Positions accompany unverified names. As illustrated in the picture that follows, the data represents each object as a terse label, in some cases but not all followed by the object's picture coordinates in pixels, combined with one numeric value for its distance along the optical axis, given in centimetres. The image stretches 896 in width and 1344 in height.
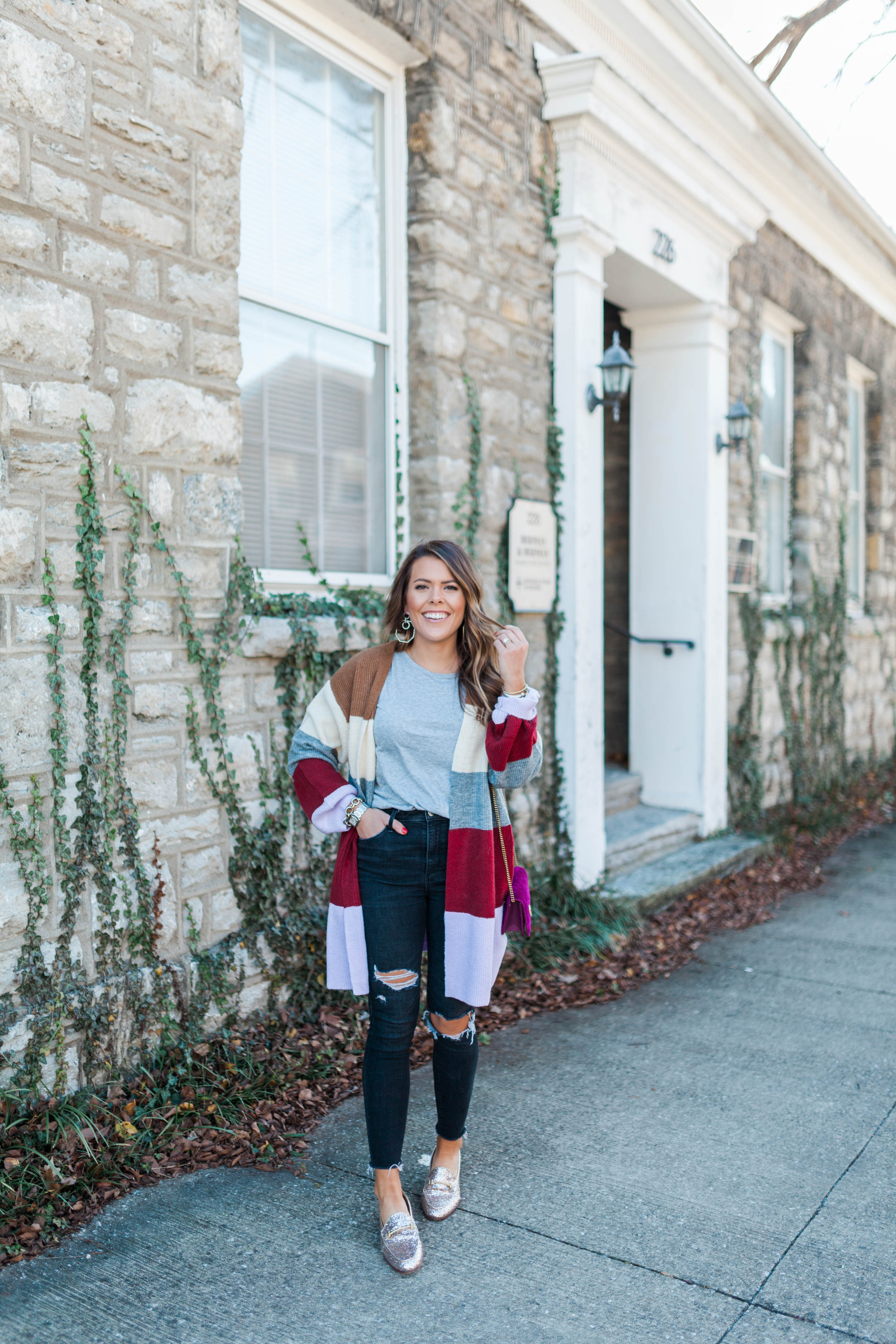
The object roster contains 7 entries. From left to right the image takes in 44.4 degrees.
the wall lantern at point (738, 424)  666
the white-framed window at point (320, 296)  399
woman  260
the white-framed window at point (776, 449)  827
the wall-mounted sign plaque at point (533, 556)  499
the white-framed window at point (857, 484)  1017
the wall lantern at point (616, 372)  519
